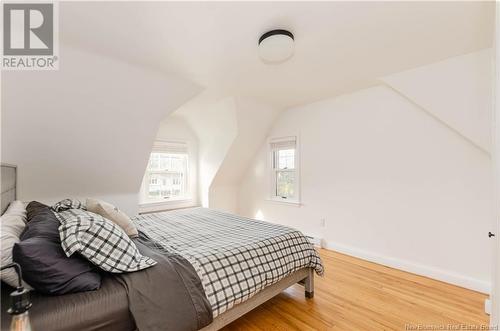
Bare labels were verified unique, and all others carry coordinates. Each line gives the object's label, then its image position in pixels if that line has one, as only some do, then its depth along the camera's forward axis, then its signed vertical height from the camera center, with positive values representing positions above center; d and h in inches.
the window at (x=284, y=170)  158.2 -2.8
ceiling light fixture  69.7 +38.9
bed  43.1 -27.7
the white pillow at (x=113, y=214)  71.1 -16.0
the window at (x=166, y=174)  160.2 -6.4
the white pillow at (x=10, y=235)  39.8 -14.9
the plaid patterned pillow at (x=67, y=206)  79.5 -15.4
